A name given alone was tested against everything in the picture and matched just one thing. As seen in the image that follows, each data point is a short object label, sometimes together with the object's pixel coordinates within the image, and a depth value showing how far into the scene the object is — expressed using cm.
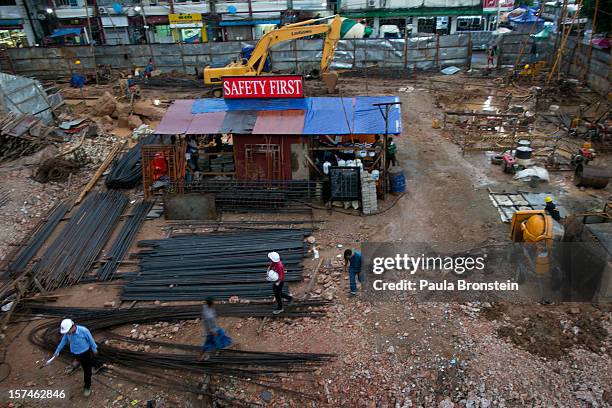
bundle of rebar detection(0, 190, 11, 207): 1492
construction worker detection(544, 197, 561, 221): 1102
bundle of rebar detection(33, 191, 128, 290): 1141
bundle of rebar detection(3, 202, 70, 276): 1192
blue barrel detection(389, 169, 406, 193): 1467
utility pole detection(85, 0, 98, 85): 3174
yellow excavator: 2014
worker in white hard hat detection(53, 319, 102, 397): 753
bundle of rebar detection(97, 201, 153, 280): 1156
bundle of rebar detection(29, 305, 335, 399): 815
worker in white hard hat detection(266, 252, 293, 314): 914
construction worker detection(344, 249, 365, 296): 978
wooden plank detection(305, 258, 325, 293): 1048
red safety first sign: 1544
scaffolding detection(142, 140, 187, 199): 1516
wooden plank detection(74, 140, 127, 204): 1550
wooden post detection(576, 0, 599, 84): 2381
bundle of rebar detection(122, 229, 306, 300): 1056
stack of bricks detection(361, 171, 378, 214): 1362
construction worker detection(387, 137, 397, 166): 1582
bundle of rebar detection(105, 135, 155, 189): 1595
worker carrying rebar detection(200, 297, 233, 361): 814
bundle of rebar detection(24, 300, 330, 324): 970
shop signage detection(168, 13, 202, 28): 4094
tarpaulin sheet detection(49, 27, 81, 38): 4050
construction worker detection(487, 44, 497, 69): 3024
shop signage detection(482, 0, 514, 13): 4041
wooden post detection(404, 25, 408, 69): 3105
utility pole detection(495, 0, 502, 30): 4043
